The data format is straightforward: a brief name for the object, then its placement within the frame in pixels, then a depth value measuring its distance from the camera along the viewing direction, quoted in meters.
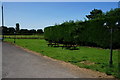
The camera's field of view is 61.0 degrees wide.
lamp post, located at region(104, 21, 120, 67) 6.15
